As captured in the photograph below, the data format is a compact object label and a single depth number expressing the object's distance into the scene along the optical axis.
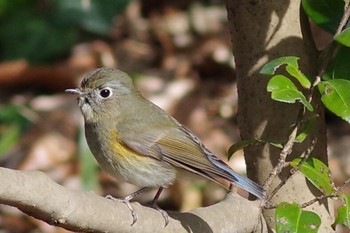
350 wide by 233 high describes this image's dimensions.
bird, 6.34
